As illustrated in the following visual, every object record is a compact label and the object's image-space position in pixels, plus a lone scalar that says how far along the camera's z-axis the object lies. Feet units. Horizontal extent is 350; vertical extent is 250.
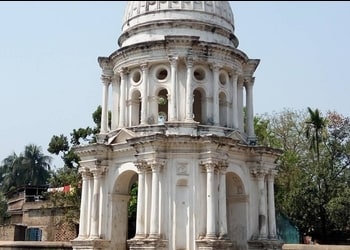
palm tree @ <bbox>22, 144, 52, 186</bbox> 207.51
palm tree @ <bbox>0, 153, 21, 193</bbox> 205.77
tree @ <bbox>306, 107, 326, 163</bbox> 116.78
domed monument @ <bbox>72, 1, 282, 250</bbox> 66.64
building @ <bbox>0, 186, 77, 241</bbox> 114.52
